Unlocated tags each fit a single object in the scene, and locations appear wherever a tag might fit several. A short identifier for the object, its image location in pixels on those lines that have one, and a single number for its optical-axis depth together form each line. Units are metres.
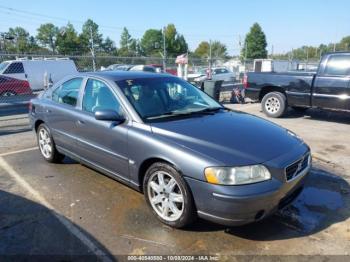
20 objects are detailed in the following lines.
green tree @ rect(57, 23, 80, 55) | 78.24
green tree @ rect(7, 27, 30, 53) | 74.50
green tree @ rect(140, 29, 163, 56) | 98.38
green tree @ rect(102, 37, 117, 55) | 93.55
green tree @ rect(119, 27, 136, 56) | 93.74
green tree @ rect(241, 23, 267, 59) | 82.12
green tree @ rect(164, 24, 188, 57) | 90.88
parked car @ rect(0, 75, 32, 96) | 16.06
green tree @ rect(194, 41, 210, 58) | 98.26
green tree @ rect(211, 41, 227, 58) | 90.70
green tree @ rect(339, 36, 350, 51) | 90.05
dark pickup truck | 8.70
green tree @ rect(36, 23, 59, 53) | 87.38
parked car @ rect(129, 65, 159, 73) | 22.28
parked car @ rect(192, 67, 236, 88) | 25.23
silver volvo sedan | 3.20
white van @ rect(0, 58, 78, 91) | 17.62
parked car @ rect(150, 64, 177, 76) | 23.40
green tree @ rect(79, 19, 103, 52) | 82.75
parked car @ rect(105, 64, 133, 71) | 21.63
